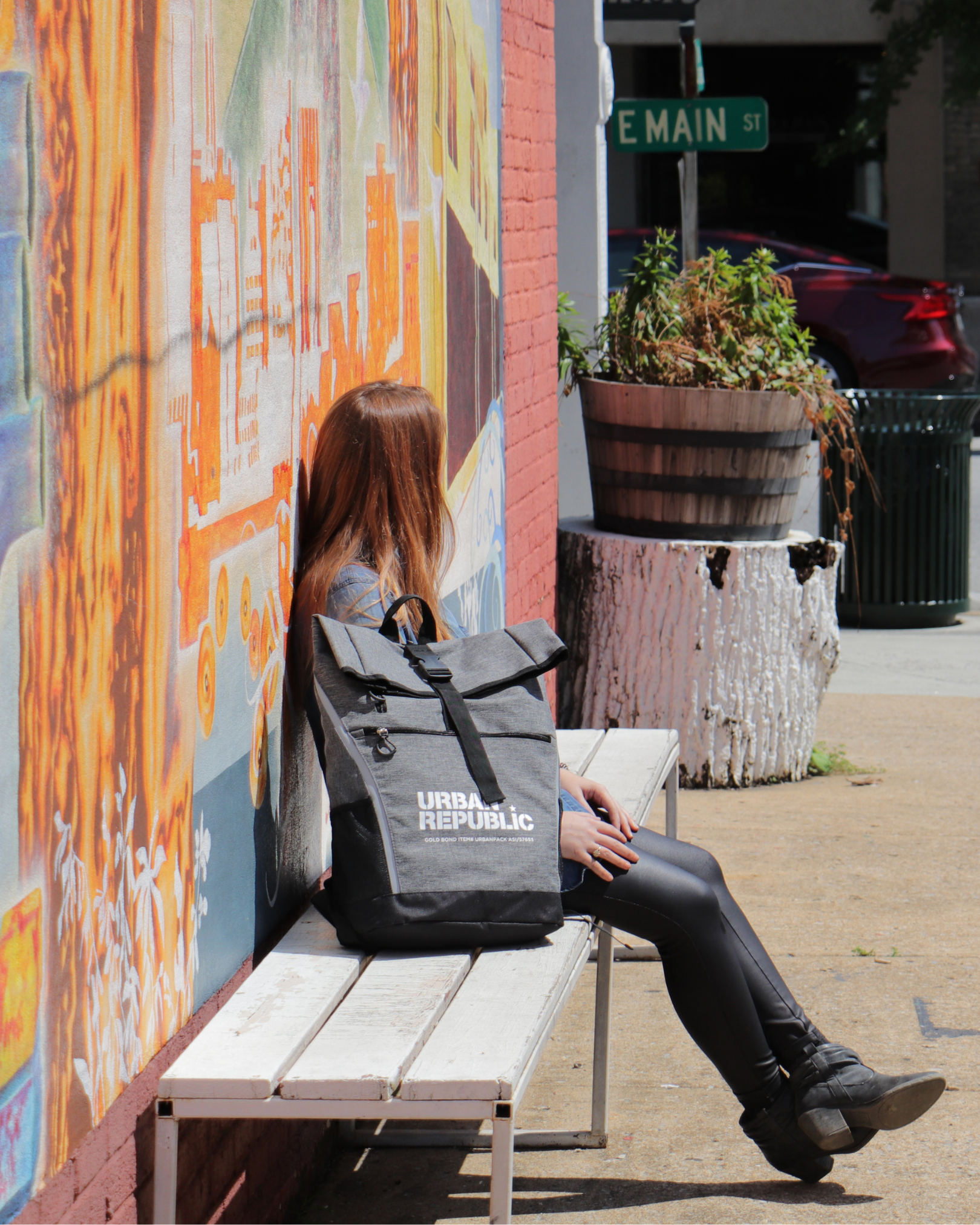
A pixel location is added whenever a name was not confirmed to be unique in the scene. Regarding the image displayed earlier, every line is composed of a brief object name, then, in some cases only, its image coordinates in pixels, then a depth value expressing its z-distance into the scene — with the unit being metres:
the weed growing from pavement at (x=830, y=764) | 11.65
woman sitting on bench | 5.51
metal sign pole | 14.34
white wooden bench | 4.07
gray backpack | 4.86
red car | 27.61
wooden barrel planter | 10.82
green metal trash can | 15.31
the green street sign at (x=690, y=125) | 13.94
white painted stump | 10.98
